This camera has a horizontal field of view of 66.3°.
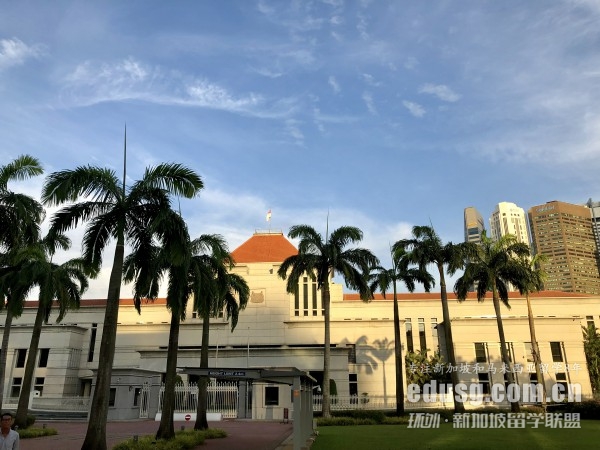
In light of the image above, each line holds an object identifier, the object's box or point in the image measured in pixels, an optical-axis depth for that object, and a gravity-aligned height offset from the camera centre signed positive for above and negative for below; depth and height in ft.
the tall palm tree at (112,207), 47.80 +18.23
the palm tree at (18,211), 63.87 +22.90
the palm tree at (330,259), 102.27 +25.70
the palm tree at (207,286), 68.03 +14.49
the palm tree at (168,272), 51.29 +13.64
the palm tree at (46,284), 77.97 +16.59
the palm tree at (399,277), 113.29 +24.45
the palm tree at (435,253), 109.29 +28.78
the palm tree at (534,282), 115.44 +23.51
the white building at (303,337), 146.41 +14.53
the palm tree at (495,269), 116.06 +26.49
